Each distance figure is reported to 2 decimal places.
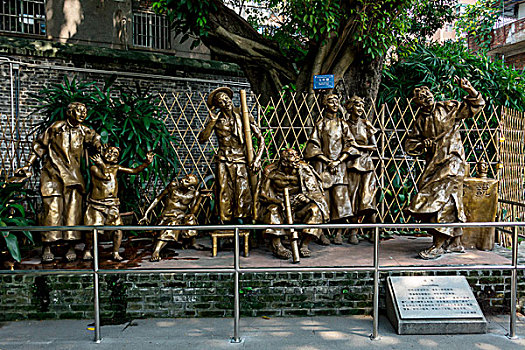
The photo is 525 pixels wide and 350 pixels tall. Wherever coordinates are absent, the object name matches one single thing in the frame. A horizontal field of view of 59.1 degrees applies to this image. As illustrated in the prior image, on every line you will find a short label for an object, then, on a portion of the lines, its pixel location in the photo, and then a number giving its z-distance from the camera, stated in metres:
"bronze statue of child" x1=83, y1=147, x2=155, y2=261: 5.02
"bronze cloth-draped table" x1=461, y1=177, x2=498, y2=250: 5.41
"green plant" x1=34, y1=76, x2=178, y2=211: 6.11
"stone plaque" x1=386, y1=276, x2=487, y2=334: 3.96
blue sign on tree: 7.55
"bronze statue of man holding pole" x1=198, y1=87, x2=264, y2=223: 5.56
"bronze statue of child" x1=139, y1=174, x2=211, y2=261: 5.24
